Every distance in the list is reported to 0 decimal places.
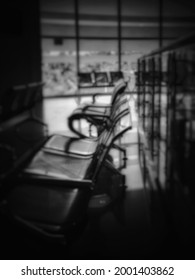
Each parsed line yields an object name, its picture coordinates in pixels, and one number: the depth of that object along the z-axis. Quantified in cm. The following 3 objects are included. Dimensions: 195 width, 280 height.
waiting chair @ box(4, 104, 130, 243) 97
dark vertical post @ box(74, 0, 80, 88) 940
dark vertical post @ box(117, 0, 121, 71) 981
